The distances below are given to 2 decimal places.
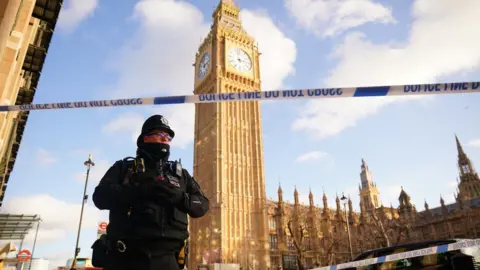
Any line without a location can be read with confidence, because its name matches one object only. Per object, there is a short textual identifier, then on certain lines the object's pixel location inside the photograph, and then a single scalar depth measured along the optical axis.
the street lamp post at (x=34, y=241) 47.61
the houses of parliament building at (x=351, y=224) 50.16
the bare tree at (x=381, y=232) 29.27
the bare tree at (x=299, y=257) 21.85
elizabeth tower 43.69
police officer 2.73
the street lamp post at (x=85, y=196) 17.37
